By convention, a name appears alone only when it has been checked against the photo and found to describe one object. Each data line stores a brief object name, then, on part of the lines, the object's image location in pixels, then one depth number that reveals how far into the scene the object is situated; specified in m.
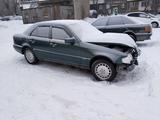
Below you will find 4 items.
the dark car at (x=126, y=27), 5.89
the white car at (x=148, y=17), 11.42
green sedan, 3.47
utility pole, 19.48
